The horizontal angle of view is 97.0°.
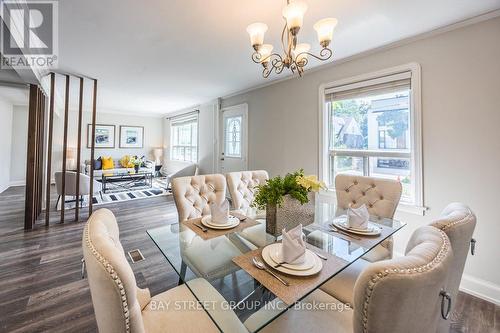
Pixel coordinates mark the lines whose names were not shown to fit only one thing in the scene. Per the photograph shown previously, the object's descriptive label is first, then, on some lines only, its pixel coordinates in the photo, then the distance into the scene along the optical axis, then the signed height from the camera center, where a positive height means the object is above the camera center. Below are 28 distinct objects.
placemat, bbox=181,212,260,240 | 1.40 -0.39
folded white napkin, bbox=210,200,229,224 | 1.50 -0.29
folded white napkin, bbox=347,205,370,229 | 1.45 -0.31
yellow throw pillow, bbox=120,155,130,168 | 7.18 +0.24
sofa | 6.27 +0.04
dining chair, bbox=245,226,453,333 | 0.53 -0.30
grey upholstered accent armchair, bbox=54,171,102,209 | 3.82 -0.26
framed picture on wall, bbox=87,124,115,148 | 7.18 +1.10
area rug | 4.62 -0.61
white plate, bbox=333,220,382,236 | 1.40 -0.38
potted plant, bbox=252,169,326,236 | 1.36 -0.17
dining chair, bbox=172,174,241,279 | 1.16 -0.43
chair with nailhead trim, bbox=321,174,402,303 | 1.25 -0.27
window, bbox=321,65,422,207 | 2.30 +0.51
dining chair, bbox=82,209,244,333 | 0.62 -0.35
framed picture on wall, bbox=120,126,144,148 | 7.70 +1.18
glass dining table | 0.87 -0.47
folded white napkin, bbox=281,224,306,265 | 0.99 -0.35
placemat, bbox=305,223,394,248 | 1.31 -0.41
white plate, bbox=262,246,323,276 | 0.94 -0.43
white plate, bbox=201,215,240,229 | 1.48 -0.36
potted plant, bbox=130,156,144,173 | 6.51 +0.24
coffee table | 5.84 -0.30
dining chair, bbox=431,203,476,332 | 0.79 -0.24
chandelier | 1.35 +0.92
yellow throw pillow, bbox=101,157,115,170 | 6.84 +0.19
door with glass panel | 4.41 +0.68
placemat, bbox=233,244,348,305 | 0.84 -0.45
